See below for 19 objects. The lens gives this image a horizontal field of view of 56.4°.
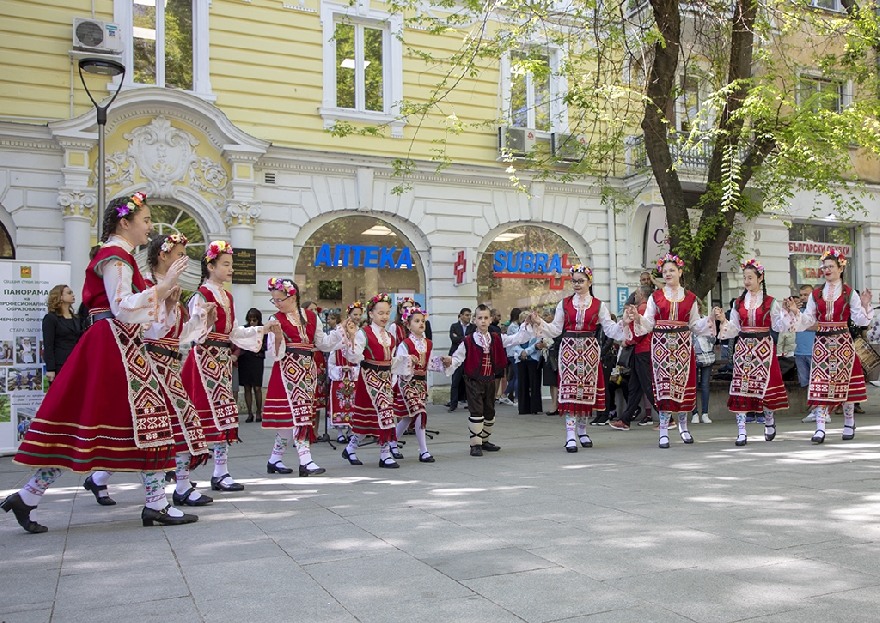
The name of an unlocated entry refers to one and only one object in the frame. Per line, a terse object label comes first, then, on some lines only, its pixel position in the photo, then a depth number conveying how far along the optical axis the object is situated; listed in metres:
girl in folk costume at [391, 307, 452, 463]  9.05
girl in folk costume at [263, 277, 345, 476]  7.79
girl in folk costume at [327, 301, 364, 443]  10.84
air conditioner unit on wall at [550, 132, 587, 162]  18.73
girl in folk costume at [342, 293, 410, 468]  8.52
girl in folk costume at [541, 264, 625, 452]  9.62
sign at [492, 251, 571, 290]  19.56
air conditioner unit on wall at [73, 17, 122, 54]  15.03
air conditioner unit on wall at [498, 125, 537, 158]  19.20
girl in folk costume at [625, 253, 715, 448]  9.80
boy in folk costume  9.47
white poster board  10.52
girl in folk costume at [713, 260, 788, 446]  9.78
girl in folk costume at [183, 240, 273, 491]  7.00
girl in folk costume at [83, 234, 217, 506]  5.79
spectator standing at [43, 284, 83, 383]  10.34
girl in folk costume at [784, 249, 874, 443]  9.77
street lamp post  11.77
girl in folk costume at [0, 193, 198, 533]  5.15
